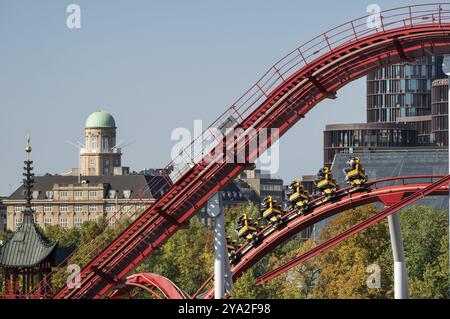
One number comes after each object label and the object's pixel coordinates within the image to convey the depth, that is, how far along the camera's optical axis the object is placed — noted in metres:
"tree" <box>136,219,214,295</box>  139.00
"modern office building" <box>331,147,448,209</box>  177.38
